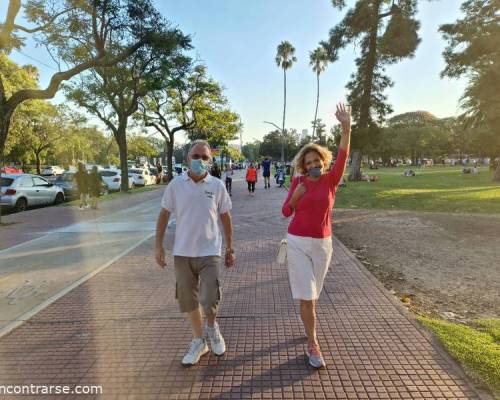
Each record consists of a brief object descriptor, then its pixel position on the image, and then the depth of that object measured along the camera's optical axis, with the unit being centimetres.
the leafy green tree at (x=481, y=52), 1474
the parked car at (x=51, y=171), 4569
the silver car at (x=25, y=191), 1414
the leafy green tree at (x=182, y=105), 3191
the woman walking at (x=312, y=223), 312
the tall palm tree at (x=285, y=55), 5834
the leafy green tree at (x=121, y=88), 1956
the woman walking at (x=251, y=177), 1912
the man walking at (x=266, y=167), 2316
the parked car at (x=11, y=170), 3911
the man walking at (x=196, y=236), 314
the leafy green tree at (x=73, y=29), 1063
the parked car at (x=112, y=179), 2455
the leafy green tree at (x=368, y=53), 2445
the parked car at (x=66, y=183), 1866
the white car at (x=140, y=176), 3075
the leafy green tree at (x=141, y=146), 6650
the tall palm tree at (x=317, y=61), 6069
